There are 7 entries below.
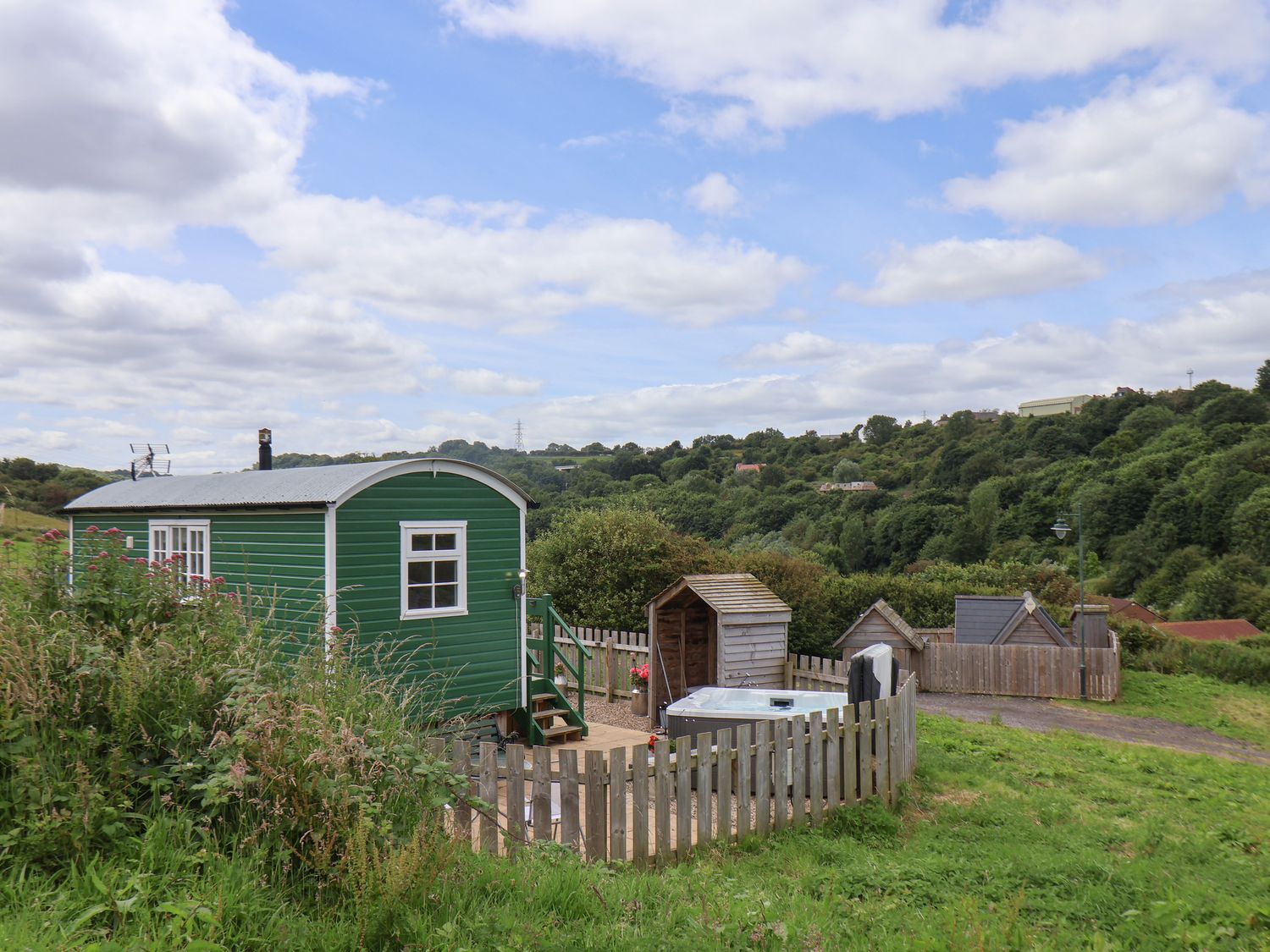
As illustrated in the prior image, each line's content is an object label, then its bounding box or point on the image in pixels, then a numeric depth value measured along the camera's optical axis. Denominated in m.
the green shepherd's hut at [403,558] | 9.98
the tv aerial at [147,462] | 15.95
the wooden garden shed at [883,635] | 20.69
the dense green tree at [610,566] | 20.22
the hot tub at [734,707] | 9.32
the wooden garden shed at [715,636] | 13.12
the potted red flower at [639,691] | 14.48
